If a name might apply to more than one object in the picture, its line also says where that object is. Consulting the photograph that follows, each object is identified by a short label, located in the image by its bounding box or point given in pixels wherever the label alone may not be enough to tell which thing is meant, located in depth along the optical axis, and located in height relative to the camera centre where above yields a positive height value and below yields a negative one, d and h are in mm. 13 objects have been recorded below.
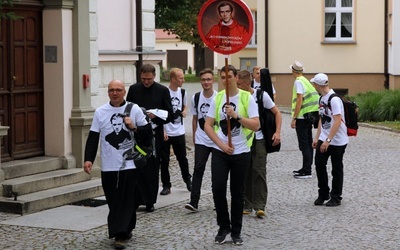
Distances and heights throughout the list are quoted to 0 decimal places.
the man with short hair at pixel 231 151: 10195 -884
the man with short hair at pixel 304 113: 16000 -771
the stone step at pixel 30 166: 13016 -1357
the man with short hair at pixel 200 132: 12297 -838
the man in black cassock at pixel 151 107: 12195 -522
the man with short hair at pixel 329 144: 12734 -1020
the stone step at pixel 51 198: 12062 -1676
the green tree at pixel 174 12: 30844 +1746
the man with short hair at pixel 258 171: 11953 -1296
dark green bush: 27500 -1162
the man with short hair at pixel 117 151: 10102 -874
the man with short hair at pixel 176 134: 13516 -932
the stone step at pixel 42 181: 12461 -1521
